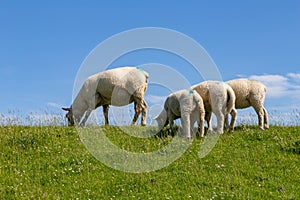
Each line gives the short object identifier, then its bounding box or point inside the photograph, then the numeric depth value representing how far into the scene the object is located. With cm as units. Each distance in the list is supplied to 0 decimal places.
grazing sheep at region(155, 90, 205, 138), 1530
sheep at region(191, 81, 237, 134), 1619
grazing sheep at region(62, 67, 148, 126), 1892
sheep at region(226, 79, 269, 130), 1766
